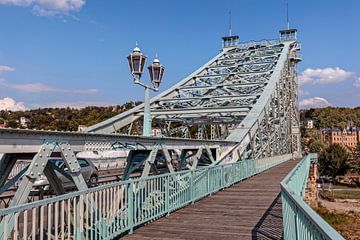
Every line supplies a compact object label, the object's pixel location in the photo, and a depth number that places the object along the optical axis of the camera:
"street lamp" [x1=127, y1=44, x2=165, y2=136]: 9.57
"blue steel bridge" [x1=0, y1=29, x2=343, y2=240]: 4.45
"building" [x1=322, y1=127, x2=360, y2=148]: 128.12
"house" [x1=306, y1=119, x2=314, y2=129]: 137.38
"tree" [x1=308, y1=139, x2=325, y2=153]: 83.05
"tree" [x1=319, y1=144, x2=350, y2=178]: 67.00
